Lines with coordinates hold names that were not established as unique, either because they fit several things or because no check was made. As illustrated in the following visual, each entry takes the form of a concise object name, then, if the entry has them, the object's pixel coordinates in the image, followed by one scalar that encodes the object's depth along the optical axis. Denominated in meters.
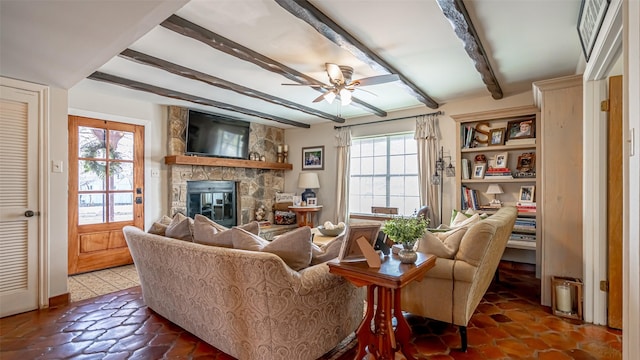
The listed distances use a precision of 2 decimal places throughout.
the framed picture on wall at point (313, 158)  6.02
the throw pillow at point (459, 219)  3.39
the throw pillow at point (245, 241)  1.89
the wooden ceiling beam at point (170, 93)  3.33
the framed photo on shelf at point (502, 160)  3.93
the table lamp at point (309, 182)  5.83
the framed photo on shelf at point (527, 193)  3.74
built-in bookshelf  3.66
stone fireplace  4.78
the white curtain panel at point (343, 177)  5.56
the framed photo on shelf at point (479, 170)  4.04
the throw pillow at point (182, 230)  2.36
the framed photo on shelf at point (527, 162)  3.76
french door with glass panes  3.95
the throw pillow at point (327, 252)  2.05
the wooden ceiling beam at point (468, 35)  2.03
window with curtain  5.00
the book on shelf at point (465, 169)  4.13
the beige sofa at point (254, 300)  1.71
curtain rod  4.56
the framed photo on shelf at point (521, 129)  3.76
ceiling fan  3.18
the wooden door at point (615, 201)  2.38
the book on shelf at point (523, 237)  3.59
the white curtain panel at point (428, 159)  4.49
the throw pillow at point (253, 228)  2.26
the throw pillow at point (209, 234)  2.05
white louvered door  2.65
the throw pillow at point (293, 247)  1.85
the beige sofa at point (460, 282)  2.00
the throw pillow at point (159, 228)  2.59
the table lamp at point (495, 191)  3.96
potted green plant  1.81
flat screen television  4.88
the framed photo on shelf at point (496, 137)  3.96
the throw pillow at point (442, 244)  2.13
